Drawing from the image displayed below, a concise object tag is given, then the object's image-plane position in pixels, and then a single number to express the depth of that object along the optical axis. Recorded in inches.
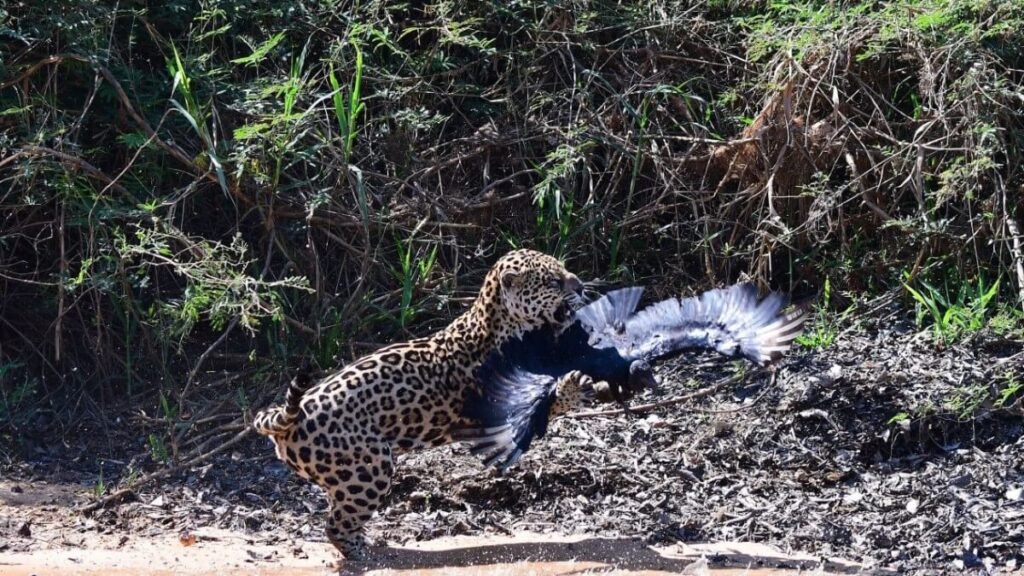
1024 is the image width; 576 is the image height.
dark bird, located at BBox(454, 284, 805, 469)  427.5
